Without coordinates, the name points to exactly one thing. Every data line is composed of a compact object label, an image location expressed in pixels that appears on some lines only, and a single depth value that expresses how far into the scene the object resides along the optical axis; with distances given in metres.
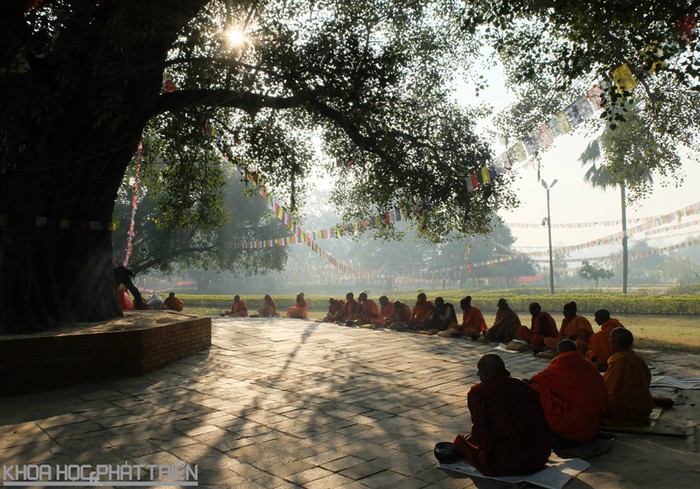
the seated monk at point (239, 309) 19.58
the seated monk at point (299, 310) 18.75
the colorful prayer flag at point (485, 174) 12.76
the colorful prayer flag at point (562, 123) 12.55
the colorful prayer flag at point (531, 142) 13.33
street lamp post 36.12
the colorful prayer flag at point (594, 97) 11.80
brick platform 7.09
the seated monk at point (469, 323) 12.73
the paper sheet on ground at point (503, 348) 10.68
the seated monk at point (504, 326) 11.76
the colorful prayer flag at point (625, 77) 9.37
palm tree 16.42
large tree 7.16
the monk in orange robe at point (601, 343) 8.23
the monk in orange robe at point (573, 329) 9.59
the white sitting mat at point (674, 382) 7.29
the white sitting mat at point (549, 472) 4.05
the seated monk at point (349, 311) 17.09
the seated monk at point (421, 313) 14.22
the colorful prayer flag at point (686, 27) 7.82
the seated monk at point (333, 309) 17.67
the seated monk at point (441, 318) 13.63
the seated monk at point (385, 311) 15.64
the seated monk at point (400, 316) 14.73
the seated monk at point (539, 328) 10.51
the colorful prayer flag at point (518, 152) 13.45
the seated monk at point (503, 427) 4.21
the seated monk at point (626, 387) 5.58
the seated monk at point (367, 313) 16.25
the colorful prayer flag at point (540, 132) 13.27
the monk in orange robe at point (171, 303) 17.06
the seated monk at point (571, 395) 4.91
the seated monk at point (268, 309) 19.58
